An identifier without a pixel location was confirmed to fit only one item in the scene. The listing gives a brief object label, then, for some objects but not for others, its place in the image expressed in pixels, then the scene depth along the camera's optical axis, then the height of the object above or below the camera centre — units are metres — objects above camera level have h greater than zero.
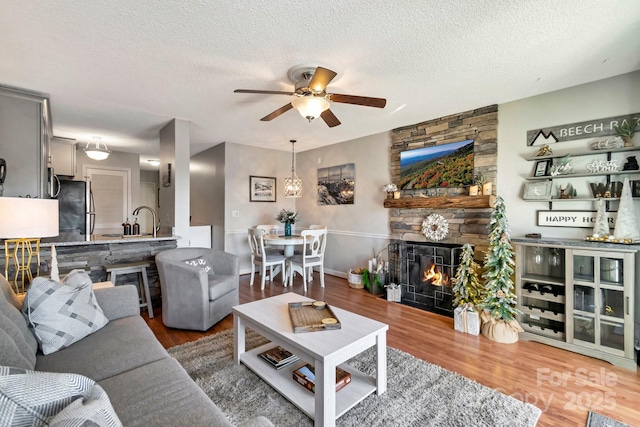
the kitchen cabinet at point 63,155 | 4.88 +1.04
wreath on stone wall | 3.68 -0.20
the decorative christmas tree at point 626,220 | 2.35 -0.07
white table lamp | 1.71 -0.03
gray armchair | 2.77 -0.84
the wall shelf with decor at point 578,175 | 2.45 +0.35
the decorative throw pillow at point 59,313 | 1.56 -0.59
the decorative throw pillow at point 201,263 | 3.27 -0.59
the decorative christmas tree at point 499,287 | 2.72 -0.75
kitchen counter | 2.93 -0.30
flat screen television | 3.51 +0.62
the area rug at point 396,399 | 1.66 -1.22
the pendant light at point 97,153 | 4.41 +0.96
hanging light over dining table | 4.95 +0.46
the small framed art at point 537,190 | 2.87 +0.23
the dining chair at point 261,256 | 4.41 -0.72
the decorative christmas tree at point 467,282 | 3.14 -0.79
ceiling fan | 2.32 +0.99
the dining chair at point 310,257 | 4.46 -0.73
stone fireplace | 3.31 +0.30
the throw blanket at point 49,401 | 0.64 -0.46
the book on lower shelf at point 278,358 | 2.04 -1.08
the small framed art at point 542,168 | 2.87 +0.46
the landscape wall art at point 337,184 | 4.98 +0.53
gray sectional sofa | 1.09 -0.78
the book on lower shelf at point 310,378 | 1.81 -1.10
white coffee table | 1.51 -0.83
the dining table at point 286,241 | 4.42 -0.44
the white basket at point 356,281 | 4.48 -1.10
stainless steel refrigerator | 4.57 +0.11
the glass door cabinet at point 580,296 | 2.28 -0.75
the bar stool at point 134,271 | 3.09 -0.65
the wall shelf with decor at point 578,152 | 2.47 +0.56
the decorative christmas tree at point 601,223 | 2.49 -0.10
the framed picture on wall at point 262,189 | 5.46 +0.49
